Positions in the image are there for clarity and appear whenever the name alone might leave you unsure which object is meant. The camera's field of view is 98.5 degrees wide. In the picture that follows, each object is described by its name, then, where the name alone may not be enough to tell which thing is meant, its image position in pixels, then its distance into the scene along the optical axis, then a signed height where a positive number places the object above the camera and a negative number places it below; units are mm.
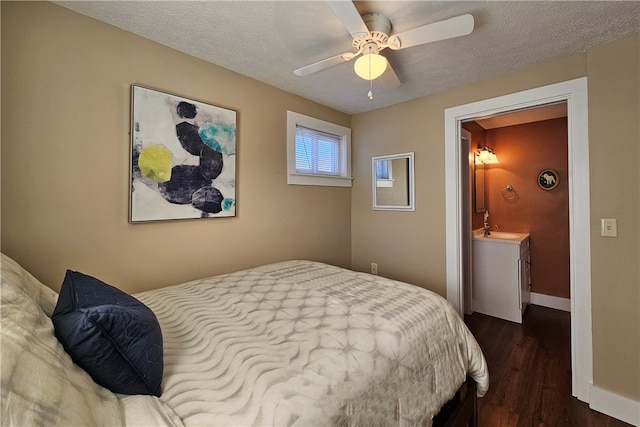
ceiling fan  1310 +937
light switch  1753 -70
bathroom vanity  3035 -697
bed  656 -487
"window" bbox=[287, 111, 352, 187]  2656 +701
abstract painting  1726 +408
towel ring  3795 +319
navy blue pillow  757 -361
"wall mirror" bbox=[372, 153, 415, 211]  2832 +365
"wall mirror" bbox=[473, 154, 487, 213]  3641 +410
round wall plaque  3463 +471
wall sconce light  3658 +810
